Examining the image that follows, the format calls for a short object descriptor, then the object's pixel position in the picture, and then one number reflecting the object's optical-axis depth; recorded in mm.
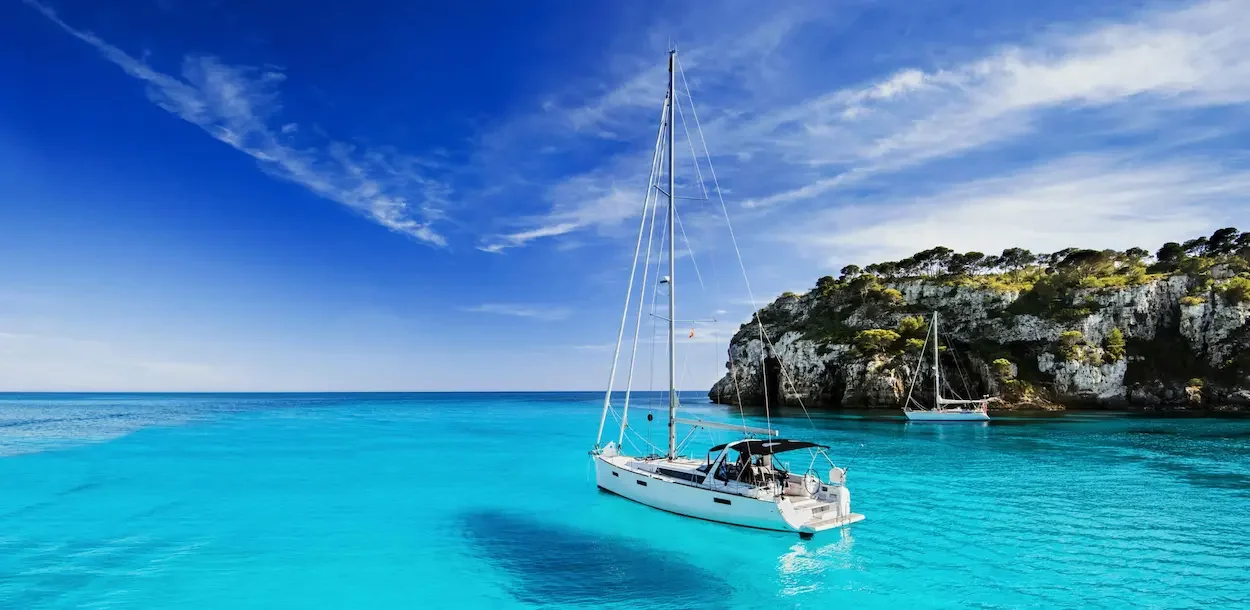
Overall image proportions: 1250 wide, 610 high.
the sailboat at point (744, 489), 17641
